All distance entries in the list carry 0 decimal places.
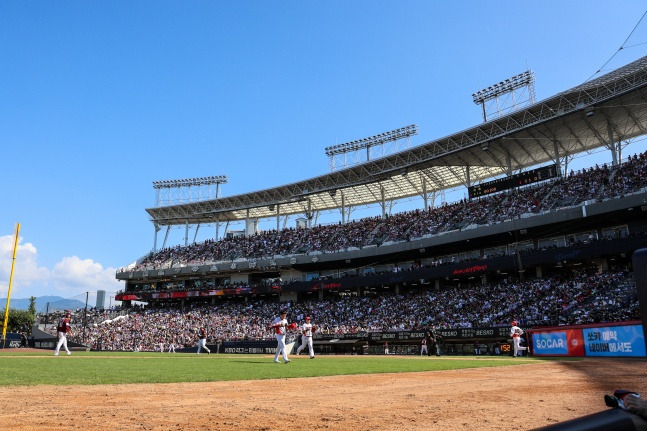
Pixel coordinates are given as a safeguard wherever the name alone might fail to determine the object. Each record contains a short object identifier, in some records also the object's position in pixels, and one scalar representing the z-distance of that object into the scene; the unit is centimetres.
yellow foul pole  3547
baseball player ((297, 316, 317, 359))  2378
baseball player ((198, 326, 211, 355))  3301
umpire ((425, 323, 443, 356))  3222
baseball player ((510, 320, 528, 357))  2514
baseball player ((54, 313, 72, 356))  2342
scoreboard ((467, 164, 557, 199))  4306
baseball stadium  654
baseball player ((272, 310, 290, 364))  1855
